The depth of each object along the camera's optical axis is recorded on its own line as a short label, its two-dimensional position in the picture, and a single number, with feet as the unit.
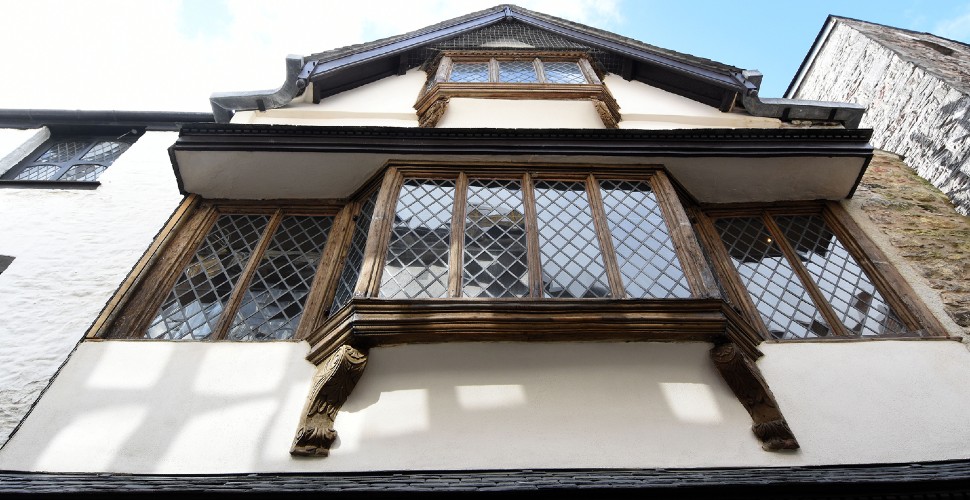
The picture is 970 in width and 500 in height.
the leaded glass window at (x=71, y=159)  20.71
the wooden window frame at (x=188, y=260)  13.26
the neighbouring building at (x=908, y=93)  18.70
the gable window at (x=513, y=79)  20.88
